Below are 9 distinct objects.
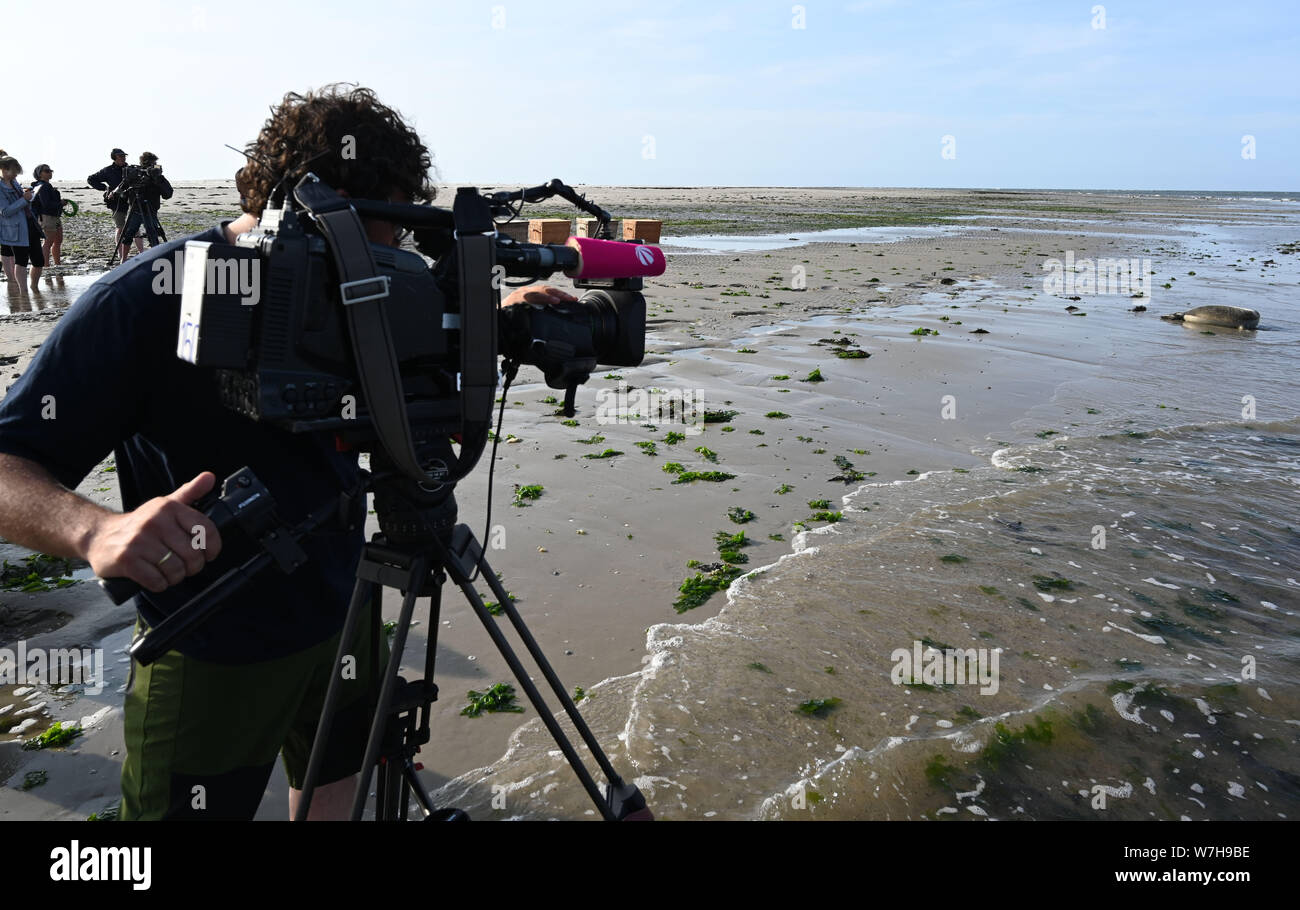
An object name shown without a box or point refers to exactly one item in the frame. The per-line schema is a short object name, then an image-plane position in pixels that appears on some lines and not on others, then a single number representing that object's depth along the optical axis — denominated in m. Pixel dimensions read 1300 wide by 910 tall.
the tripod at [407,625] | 1.70
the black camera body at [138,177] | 11.81
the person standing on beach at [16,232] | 11.00
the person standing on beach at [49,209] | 13.30
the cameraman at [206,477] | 1.51
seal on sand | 13.98
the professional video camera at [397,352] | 1.38
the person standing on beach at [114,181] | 12.47
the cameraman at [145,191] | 11.88
